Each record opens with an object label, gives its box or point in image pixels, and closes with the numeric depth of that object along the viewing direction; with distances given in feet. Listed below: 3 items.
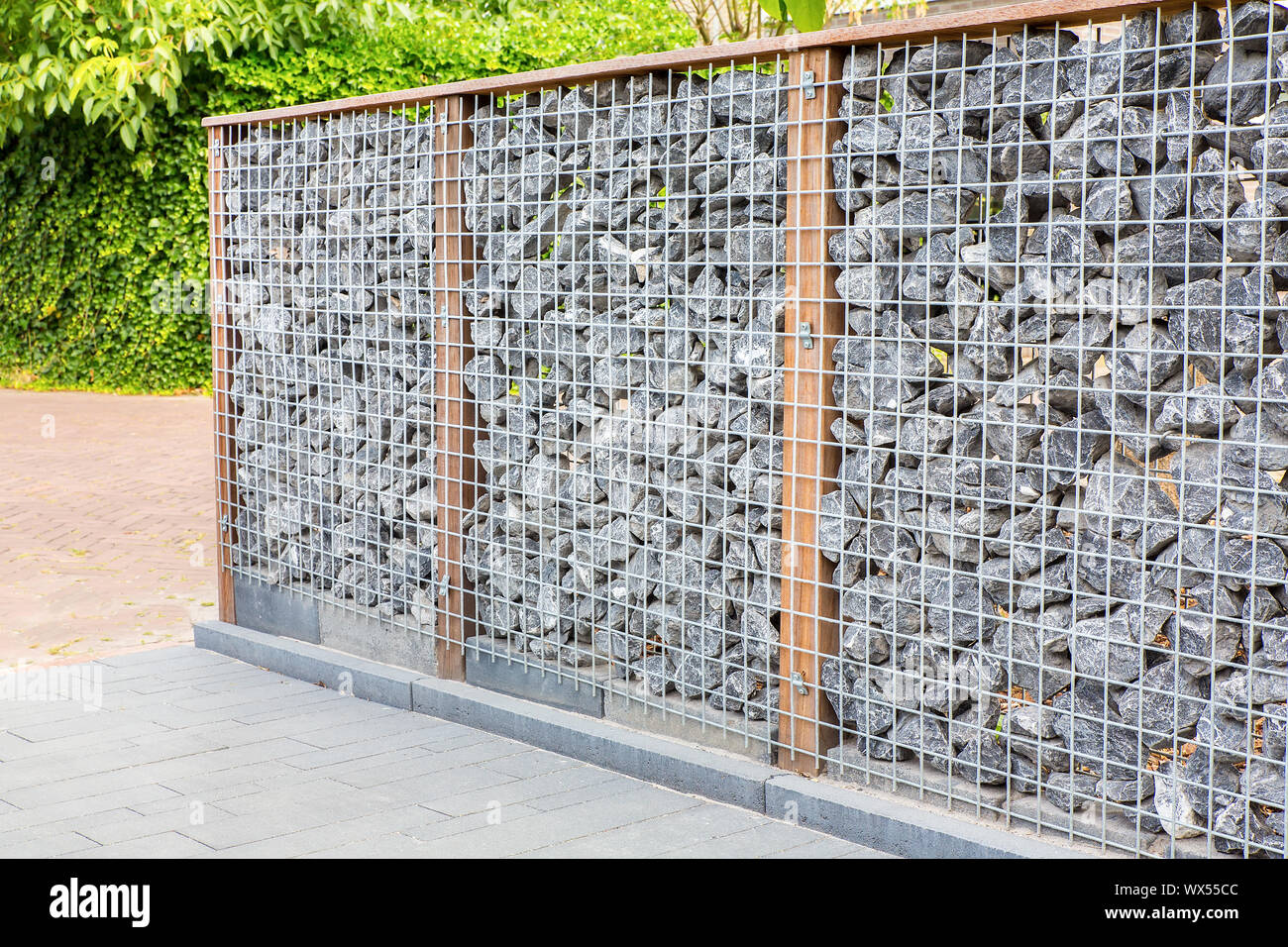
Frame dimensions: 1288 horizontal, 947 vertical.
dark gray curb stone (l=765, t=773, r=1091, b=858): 10.94
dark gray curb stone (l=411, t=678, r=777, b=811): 12.91
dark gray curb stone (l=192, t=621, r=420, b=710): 16.53
